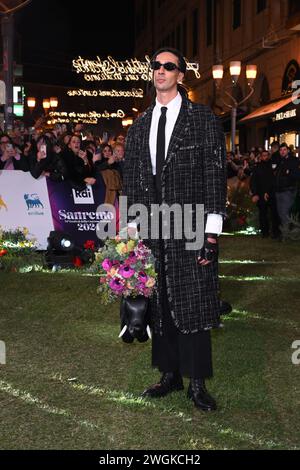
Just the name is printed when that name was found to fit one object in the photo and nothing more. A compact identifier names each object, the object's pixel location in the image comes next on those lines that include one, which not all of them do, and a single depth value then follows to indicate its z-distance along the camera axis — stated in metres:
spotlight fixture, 10.87
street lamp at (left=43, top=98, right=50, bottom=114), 34.71
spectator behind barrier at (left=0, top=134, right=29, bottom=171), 11.99
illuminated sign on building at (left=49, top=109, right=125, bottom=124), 34.44
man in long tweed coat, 4.60
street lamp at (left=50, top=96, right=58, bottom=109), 32.38
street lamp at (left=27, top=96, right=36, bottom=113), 32.59
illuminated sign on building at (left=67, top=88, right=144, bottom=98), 32.41
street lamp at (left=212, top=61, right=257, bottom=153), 20.70
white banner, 11.56
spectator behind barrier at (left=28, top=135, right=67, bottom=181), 11.60
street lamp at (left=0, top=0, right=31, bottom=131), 14.79
